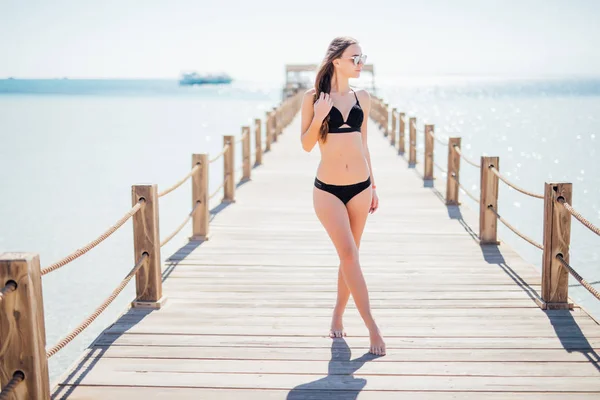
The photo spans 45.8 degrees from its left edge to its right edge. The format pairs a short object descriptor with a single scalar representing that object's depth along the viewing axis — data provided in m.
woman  4.20
